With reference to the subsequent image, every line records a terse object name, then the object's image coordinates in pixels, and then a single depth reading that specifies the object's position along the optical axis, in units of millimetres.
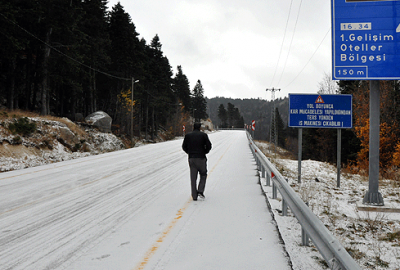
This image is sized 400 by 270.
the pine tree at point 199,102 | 99562
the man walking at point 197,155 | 7289
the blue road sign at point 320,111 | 10844
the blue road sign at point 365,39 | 7465
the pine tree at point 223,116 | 148375
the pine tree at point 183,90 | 84388
